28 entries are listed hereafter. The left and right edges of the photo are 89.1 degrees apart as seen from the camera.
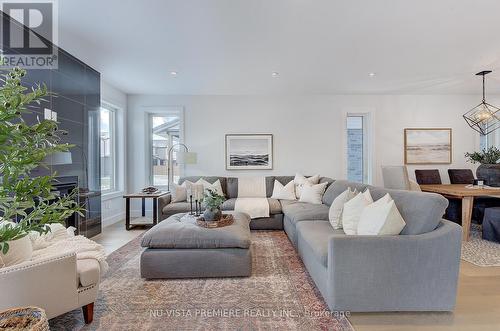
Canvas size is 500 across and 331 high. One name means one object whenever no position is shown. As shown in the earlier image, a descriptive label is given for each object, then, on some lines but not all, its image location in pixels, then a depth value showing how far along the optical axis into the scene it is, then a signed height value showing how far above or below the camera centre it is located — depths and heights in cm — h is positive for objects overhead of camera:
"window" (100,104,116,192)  479 +24
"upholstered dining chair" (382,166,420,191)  409 -30
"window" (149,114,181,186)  563 +45
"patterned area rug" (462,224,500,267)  288 -115
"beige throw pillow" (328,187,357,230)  270 -52
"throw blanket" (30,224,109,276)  197 -70
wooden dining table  362 -51
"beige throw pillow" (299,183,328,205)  426 -56
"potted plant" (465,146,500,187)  410 -12
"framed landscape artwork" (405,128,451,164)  552 +33
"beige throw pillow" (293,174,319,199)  469 -38
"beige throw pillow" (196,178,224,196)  465 -44
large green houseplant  107 +1
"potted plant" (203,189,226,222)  277 -53
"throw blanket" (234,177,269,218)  417 -68
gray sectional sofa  185 -80
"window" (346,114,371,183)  569 +29
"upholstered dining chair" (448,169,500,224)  434 -75
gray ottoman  248 -93
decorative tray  269 -67
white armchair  144 -77
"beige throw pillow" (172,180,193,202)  448 -55
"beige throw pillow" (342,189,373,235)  238 -48
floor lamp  500 +8
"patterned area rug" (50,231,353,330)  184 -117
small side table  439 -71
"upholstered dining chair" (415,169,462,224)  515 -33
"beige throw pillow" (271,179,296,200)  466 -56
